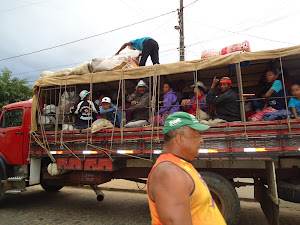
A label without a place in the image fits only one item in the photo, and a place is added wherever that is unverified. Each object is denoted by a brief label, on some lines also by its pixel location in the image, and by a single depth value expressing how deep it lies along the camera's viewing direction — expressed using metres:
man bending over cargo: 4.95
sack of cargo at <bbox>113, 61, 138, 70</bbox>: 4.14
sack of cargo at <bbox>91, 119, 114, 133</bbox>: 3.76
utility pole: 9.58
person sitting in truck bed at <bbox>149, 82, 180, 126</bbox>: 3.77
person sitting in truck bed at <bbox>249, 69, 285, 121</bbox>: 3.31
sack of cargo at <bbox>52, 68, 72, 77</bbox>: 4.40
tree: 10.30
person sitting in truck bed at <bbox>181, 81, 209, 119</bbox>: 3.87
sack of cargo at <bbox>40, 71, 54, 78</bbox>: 4.65
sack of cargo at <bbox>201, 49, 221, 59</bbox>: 4.02
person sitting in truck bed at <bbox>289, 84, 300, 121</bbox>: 3.04
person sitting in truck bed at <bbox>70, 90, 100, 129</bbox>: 4.23
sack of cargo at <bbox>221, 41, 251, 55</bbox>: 3.85
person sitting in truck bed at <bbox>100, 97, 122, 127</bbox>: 4.18
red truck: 2.97
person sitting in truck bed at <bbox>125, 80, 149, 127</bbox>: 3.91
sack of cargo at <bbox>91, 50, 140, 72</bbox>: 4.17
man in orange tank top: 1.00
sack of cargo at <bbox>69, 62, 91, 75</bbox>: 4.26
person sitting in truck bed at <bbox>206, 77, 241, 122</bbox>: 3.42
